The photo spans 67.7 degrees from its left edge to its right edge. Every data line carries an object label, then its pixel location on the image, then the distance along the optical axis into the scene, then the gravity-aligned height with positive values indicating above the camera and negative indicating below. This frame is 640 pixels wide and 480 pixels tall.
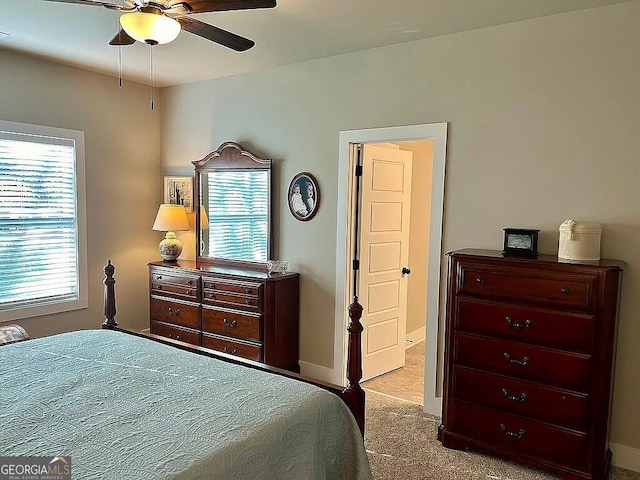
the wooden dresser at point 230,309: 3.86 -0.91
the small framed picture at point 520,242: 2.85 -0.20
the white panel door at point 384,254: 4.00 -0.42
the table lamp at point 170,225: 4.54 -0.22
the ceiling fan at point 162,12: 2.03 +0.84
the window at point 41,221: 3.89 -0.19
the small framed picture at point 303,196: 3.96 +0.07
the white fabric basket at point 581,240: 2.64 -0.17
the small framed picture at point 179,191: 4.79 +0.11
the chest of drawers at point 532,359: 2.52 -0.84
